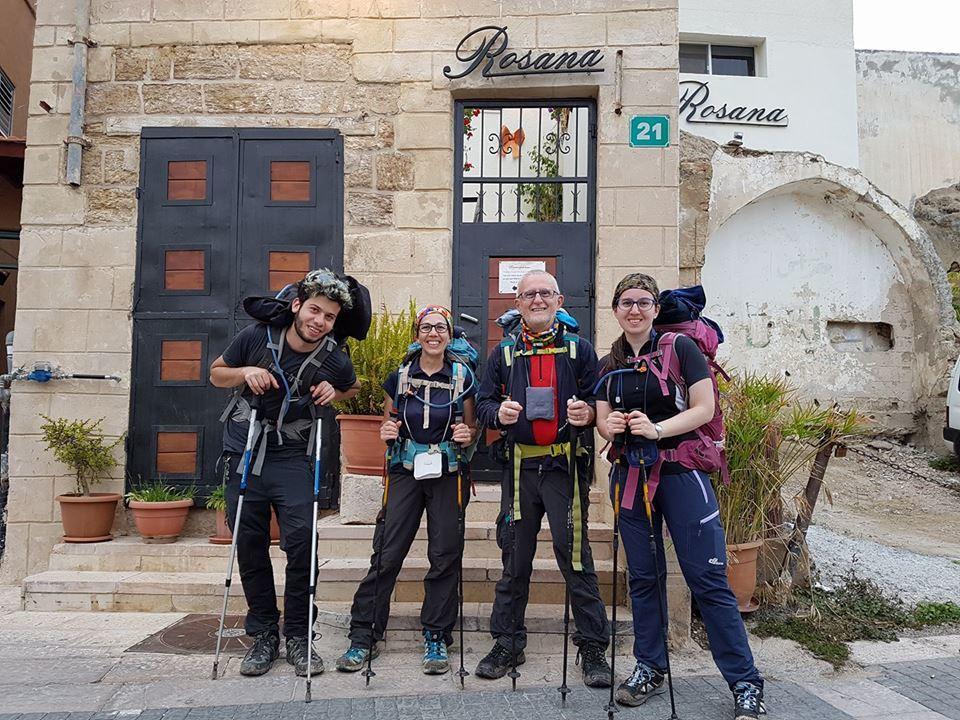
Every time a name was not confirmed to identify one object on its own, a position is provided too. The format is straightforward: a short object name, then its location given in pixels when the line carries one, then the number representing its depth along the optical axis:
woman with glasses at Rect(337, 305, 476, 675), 3.71
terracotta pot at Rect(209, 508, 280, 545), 5.26
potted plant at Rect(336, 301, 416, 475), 4.83
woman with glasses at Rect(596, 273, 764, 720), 3.27
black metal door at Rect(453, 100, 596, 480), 5.77
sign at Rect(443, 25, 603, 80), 5.66
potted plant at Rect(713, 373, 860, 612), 4.42
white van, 8.73
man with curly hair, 3.71
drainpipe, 5.77
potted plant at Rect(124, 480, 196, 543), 5.33
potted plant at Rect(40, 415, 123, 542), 5.32
